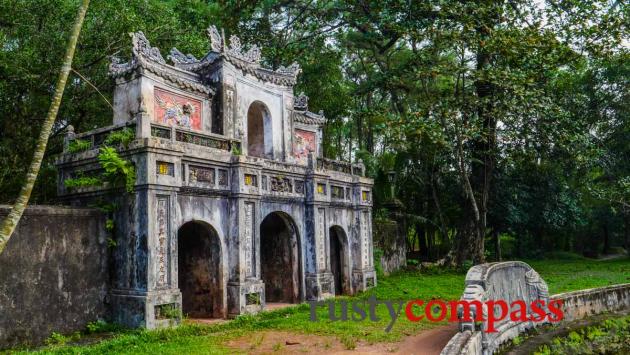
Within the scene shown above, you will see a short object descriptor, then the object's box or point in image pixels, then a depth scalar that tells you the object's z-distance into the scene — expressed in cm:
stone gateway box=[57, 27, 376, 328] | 1075
